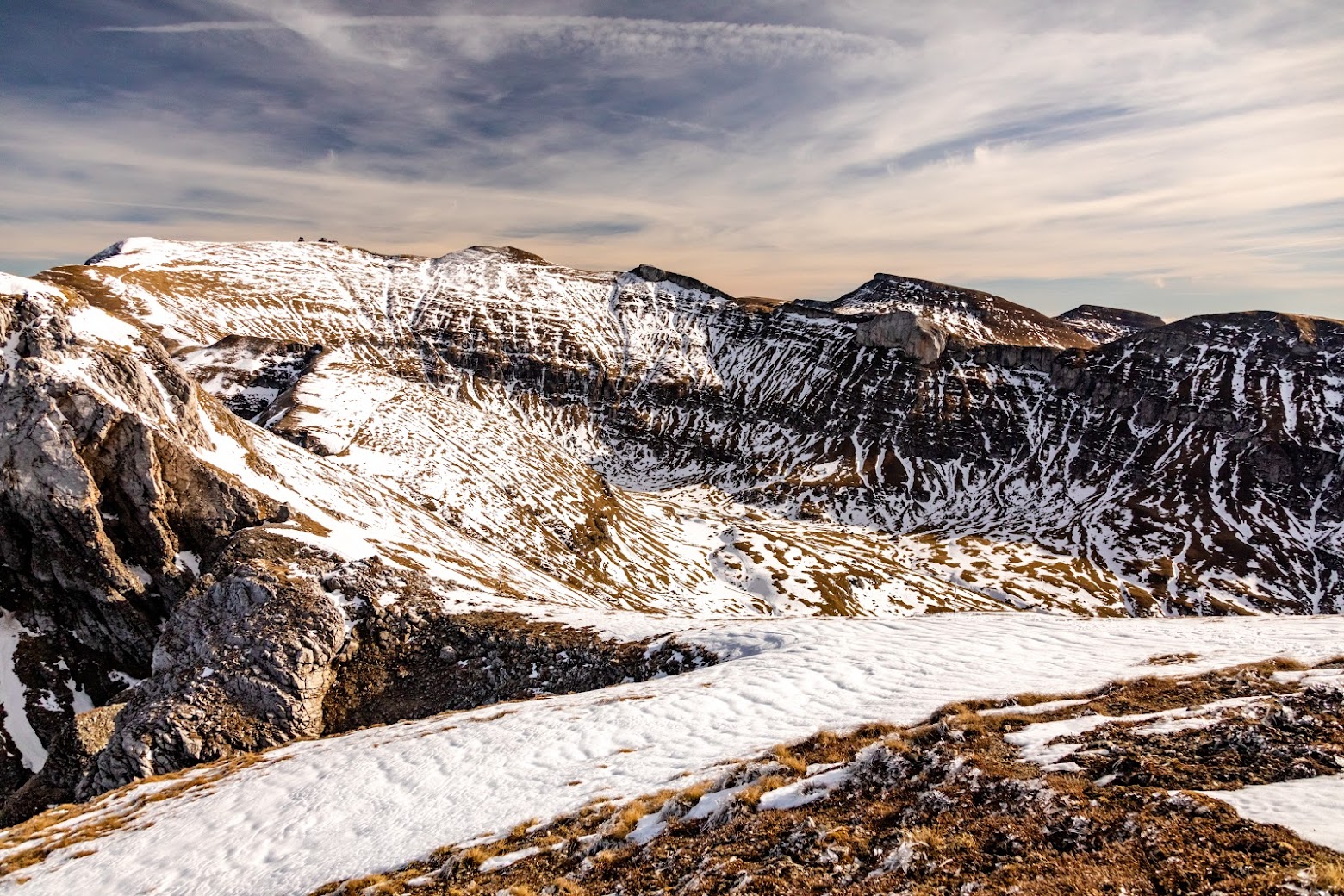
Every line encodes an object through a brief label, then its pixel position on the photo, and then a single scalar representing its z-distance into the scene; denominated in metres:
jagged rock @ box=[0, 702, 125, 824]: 34.25
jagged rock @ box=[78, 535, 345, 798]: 31.34
